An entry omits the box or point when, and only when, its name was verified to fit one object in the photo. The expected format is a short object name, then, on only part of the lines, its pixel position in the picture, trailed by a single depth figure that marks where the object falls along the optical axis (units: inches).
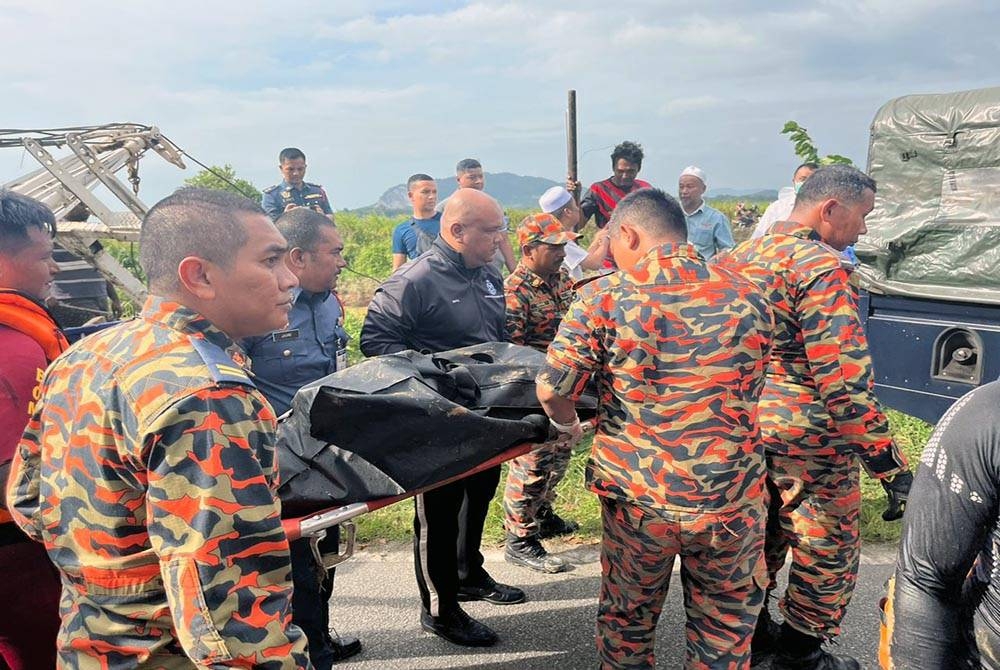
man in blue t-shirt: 231.0
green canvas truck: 142.3
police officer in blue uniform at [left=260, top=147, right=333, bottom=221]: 267.0
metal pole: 299.9
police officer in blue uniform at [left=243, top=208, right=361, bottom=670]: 104.1
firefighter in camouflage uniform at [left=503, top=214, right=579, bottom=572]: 143.3
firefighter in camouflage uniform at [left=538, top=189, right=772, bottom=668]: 80.7
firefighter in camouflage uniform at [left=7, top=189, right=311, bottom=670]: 46.3
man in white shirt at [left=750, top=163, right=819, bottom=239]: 214.4
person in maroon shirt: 73.5
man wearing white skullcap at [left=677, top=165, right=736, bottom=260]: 240.5
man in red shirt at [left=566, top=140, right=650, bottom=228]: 247.0
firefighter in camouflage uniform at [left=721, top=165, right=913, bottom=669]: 97.0
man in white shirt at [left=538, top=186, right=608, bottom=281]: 194.9
